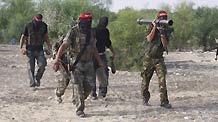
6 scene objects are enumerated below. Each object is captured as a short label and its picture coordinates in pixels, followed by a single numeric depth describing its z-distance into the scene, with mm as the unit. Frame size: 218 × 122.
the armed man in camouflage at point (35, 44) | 11945
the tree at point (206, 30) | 59594
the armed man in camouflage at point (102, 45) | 10516
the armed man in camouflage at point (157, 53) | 9222
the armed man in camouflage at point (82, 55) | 8719
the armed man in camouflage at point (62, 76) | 10188
